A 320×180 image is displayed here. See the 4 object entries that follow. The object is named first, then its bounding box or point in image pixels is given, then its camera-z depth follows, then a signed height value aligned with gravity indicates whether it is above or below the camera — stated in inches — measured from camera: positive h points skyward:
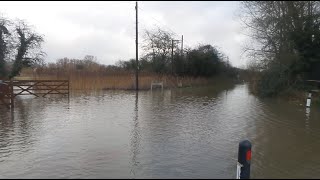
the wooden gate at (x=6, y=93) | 425.9 -37.5
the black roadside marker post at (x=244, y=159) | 125.7 -46.0
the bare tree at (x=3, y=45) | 733.8 +90.5
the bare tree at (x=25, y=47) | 828.3 +100.8
